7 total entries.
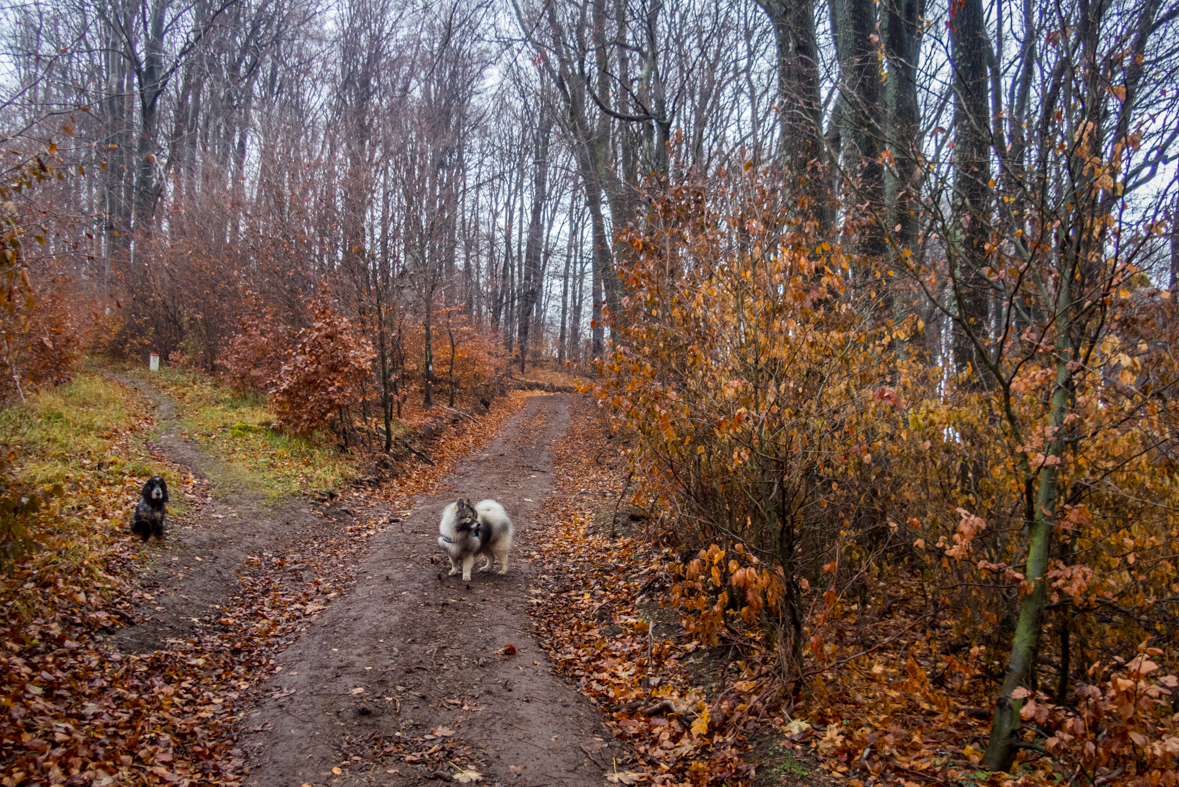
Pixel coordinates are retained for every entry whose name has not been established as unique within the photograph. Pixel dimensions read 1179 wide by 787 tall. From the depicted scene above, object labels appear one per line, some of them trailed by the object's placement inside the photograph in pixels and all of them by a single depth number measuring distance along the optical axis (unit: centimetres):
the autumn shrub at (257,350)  1555
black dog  749
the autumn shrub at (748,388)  468
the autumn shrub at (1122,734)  273
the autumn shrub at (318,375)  1318
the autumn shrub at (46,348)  1109
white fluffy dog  783
